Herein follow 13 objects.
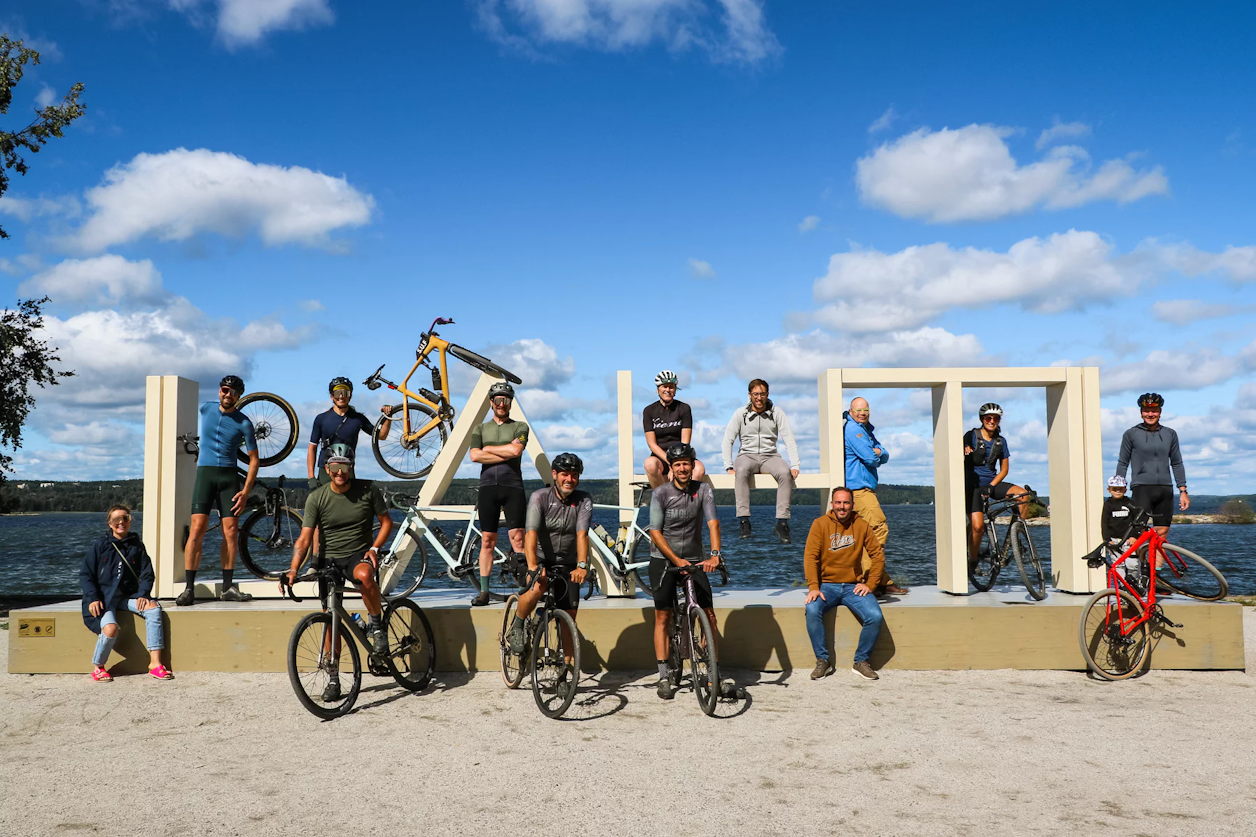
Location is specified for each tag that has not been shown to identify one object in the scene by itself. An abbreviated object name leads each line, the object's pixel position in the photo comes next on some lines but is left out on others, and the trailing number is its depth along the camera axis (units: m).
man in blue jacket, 8.50
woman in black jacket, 7.87
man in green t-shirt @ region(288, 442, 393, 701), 6.74
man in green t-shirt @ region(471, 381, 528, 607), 7.89
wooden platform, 7.92
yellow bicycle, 10.29
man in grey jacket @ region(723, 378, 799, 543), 8.48
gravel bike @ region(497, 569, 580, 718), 6.39
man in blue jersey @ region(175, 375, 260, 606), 8.42
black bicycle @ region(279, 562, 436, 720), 6.41
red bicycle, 7.68
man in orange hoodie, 7.52
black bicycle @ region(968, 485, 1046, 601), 8.51
